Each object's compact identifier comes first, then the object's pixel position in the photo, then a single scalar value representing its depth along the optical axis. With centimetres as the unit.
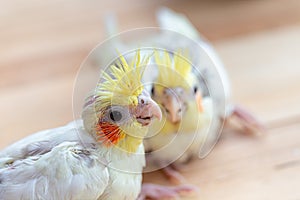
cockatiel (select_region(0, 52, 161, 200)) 35
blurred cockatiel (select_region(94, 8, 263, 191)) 41
